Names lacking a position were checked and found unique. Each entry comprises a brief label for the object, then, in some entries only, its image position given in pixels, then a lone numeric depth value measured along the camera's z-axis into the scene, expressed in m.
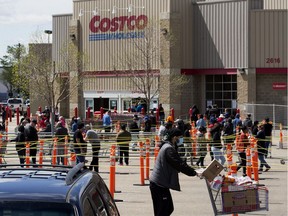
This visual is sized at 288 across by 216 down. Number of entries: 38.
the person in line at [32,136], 26.03
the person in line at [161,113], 49.04
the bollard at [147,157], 21.95
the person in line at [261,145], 24.25
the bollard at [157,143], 23.38
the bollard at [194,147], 27.05
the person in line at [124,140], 25.97
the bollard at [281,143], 34.50
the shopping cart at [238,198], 11.05
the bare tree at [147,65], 54.50
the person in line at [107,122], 40.47
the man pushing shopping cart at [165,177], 12.22
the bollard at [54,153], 23.92
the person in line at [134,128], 34.53
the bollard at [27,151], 22.68
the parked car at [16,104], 75.88
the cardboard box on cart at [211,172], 11.25
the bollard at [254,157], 19.75
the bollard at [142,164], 20.72
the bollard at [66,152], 24.41
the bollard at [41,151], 22.88
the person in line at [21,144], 25.41
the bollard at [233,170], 16.95
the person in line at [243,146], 23.39
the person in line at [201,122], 36.54
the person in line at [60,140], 25.47
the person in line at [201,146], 25.92
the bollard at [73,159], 20.50
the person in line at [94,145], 23.13
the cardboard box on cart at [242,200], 11.06
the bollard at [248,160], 19.44
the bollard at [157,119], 44.55
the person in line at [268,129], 30.20
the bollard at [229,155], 20.40
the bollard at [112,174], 17.44
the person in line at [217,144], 24.36
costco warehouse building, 52.78
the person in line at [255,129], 29.99
